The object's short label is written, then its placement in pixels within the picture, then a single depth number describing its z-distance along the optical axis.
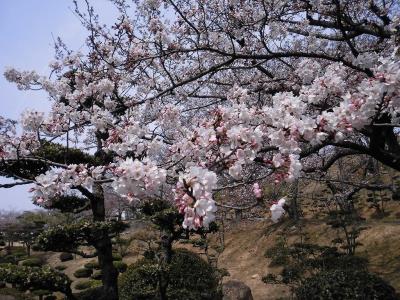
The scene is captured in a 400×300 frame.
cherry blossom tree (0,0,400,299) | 3.22
